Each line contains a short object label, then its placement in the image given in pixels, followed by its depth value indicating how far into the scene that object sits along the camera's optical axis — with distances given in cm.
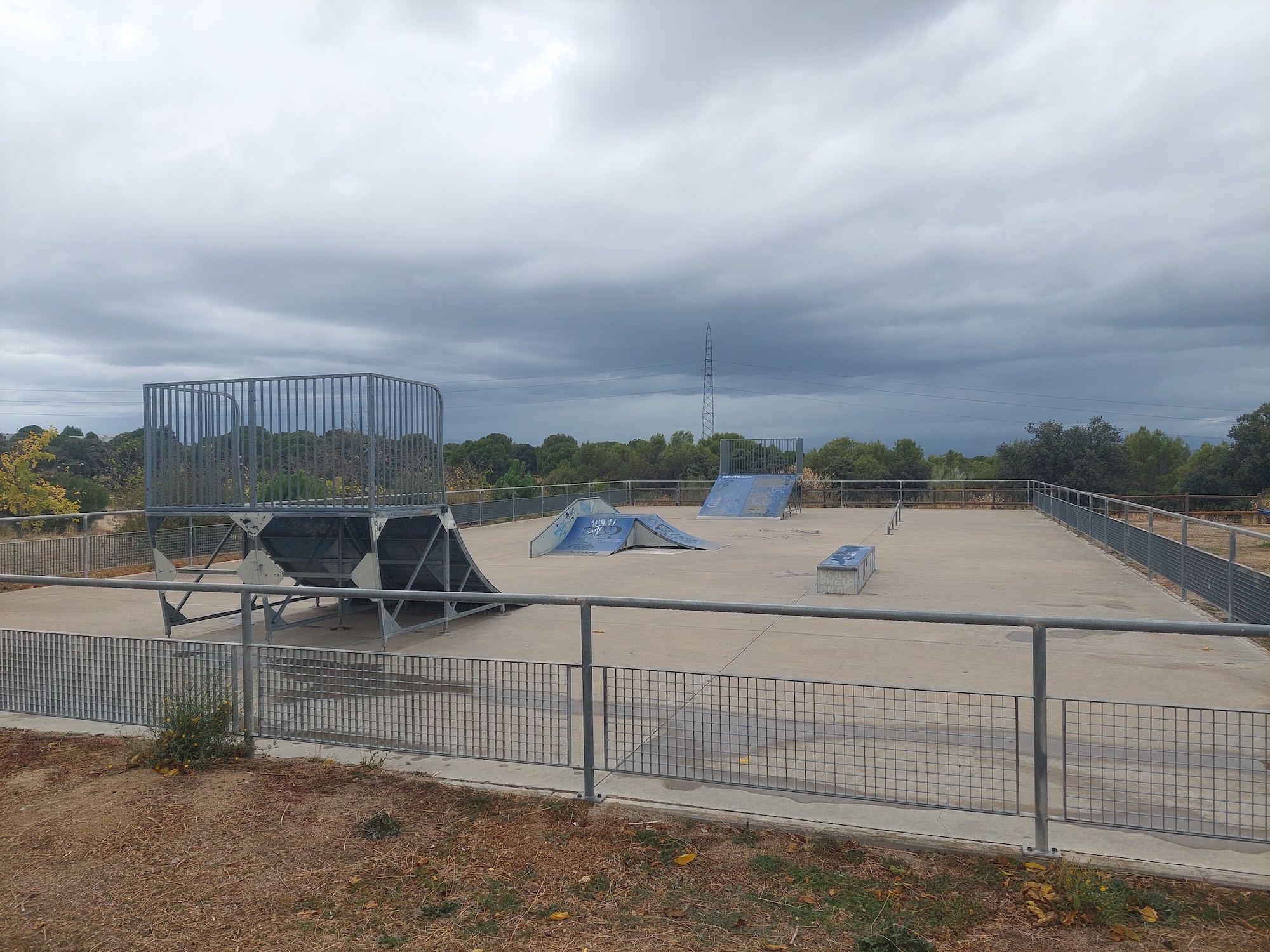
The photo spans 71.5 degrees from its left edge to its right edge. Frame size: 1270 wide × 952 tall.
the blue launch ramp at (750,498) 3064
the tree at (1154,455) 6250
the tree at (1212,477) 4575
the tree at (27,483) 2397
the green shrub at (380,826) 440
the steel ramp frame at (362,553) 956
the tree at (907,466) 4881
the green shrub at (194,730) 530
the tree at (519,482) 3027
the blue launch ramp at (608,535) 1962
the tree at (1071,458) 4609
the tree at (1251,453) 4328
